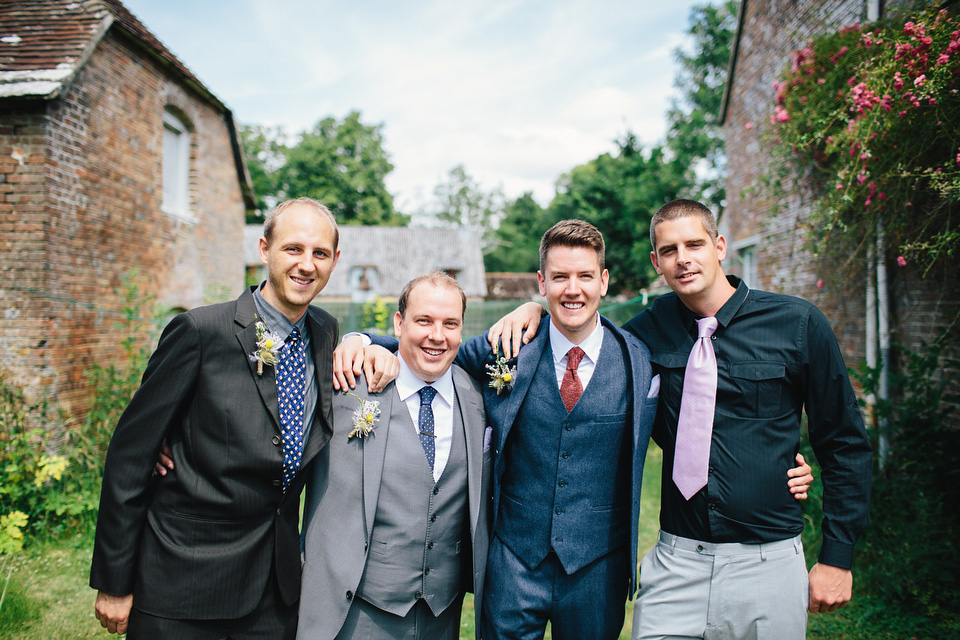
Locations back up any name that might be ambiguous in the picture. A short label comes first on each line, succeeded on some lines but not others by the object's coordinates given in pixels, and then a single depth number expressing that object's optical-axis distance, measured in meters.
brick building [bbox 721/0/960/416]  4.77
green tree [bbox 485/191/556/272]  53.81
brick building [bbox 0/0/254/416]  6.37
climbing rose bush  3.41
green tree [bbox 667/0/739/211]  27.64
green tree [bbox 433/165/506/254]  64.12
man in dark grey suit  1.98
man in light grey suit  2.21
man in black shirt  2.22
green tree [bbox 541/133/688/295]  24.55
